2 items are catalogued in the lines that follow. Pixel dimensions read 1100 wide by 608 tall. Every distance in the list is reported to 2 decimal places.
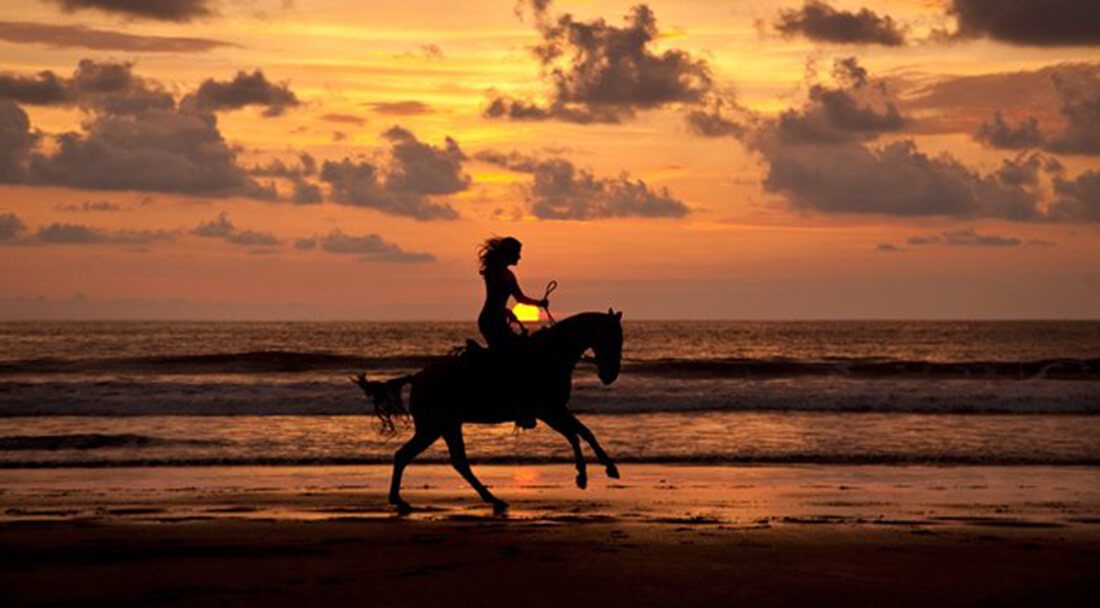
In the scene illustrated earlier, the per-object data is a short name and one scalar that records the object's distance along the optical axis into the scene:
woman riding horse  13.04
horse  13.16
